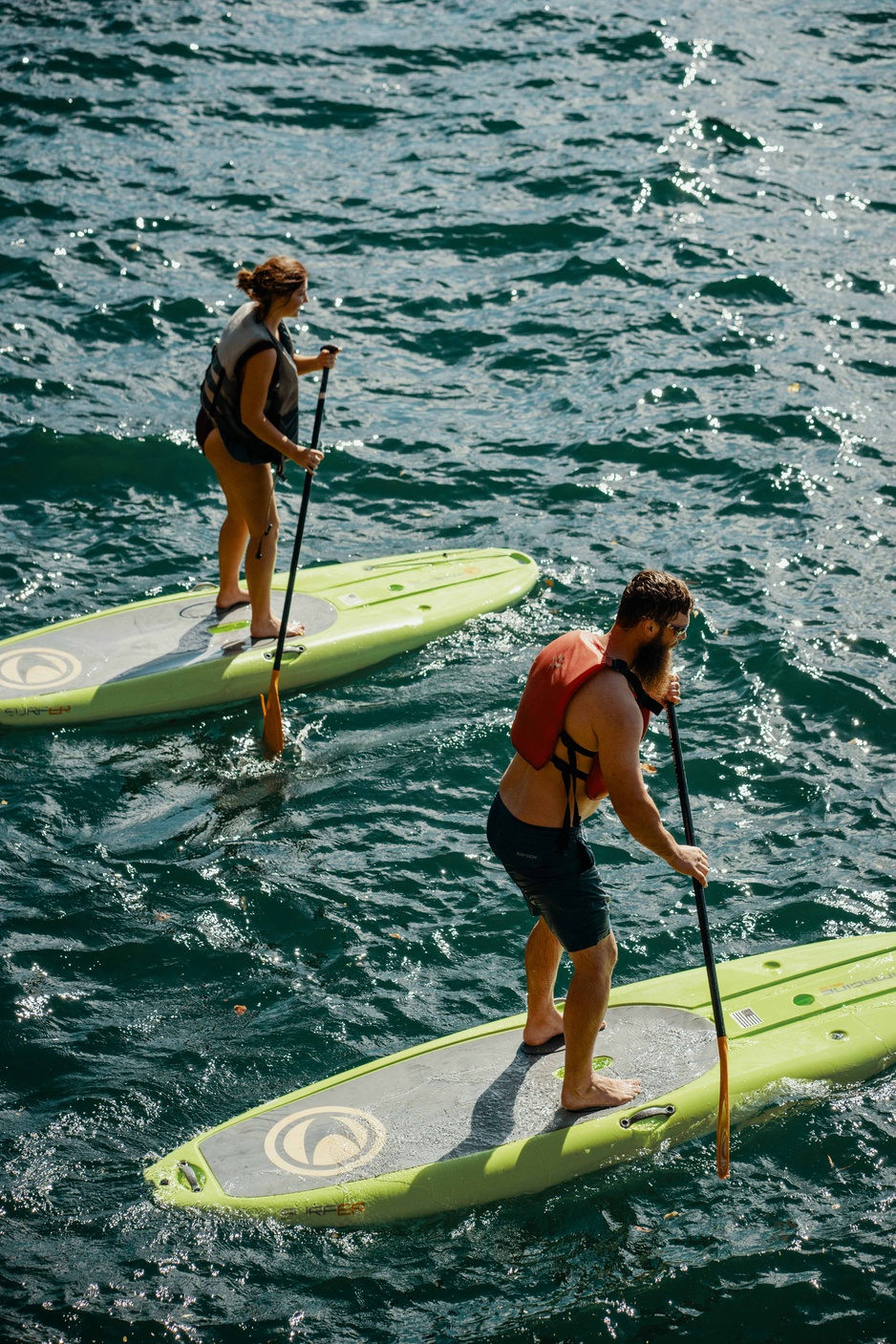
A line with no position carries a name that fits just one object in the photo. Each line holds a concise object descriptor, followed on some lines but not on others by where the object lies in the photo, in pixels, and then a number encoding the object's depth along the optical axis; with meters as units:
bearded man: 8.59
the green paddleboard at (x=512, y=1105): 9.30
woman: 13.72
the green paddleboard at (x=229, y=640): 14.70
